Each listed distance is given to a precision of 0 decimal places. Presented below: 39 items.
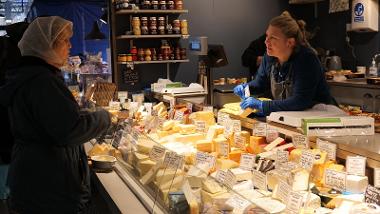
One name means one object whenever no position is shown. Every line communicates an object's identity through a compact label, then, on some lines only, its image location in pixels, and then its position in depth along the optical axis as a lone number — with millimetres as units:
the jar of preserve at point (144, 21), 6668
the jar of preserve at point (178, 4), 6832
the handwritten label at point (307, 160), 2381
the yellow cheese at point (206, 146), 2992
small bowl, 3127
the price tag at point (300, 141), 2633
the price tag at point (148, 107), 4295
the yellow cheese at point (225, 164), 2643
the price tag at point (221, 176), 2264
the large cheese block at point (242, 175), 2482
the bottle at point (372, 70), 6850
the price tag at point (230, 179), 2246
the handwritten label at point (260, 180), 2293
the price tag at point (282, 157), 2486
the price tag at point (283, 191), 2045
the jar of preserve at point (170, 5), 6789
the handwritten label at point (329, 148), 2484
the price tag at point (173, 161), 2268
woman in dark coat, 2275
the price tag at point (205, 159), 2613
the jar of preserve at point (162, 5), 6725
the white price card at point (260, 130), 2986
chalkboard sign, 7000
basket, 5041
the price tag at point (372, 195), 2000
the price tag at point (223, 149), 2879
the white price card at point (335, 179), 2258
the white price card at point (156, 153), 2555
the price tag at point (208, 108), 3798
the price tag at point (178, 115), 3822
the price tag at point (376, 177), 2188
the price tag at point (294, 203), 1945
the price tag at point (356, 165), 2262
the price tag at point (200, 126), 3418
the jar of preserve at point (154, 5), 6684
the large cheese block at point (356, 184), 2176
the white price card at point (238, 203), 1853
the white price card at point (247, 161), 2590
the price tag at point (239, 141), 2971
